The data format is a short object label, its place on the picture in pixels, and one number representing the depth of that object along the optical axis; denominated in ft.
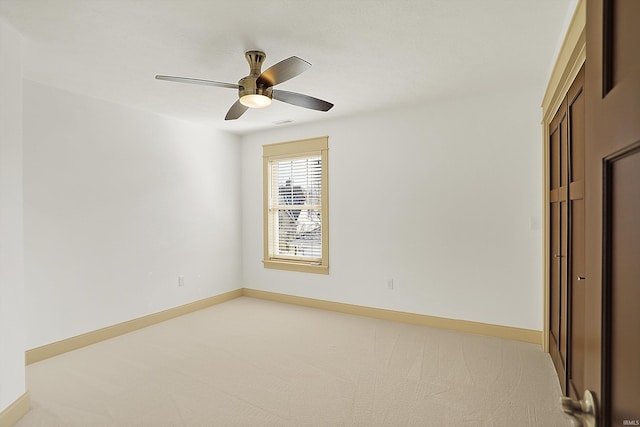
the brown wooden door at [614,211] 1.99
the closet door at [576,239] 6.64
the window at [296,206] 15.96
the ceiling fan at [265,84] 7.61
